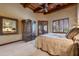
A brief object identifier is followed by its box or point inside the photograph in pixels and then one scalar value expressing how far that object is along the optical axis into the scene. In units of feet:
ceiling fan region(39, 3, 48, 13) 12.02
